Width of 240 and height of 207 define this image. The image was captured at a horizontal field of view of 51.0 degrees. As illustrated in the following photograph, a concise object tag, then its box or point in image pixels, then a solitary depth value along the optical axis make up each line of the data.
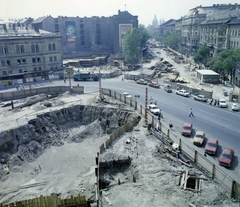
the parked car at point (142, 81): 66.99
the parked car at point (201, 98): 51.38
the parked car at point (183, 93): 55.14
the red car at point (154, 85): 63.07
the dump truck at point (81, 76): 72.25
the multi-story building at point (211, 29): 77.06
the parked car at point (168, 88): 59.09
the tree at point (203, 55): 82.56
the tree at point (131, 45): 97.50
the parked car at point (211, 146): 31.27
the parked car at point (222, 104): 47.59
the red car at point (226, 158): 28.67
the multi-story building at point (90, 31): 111.10
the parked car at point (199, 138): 33.84
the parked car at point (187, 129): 36.59
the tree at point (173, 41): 139.75
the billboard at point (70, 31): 113.84
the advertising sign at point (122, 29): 115.69
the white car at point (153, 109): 44.75
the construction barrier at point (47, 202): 21.47
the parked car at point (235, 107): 45.44
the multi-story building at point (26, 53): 69.69
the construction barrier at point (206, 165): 22.02
